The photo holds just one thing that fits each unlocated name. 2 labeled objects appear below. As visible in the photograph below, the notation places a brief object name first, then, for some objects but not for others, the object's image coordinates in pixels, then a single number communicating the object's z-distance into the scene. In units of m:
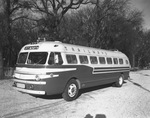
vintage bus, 5.92
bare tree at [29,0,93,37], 18.80
